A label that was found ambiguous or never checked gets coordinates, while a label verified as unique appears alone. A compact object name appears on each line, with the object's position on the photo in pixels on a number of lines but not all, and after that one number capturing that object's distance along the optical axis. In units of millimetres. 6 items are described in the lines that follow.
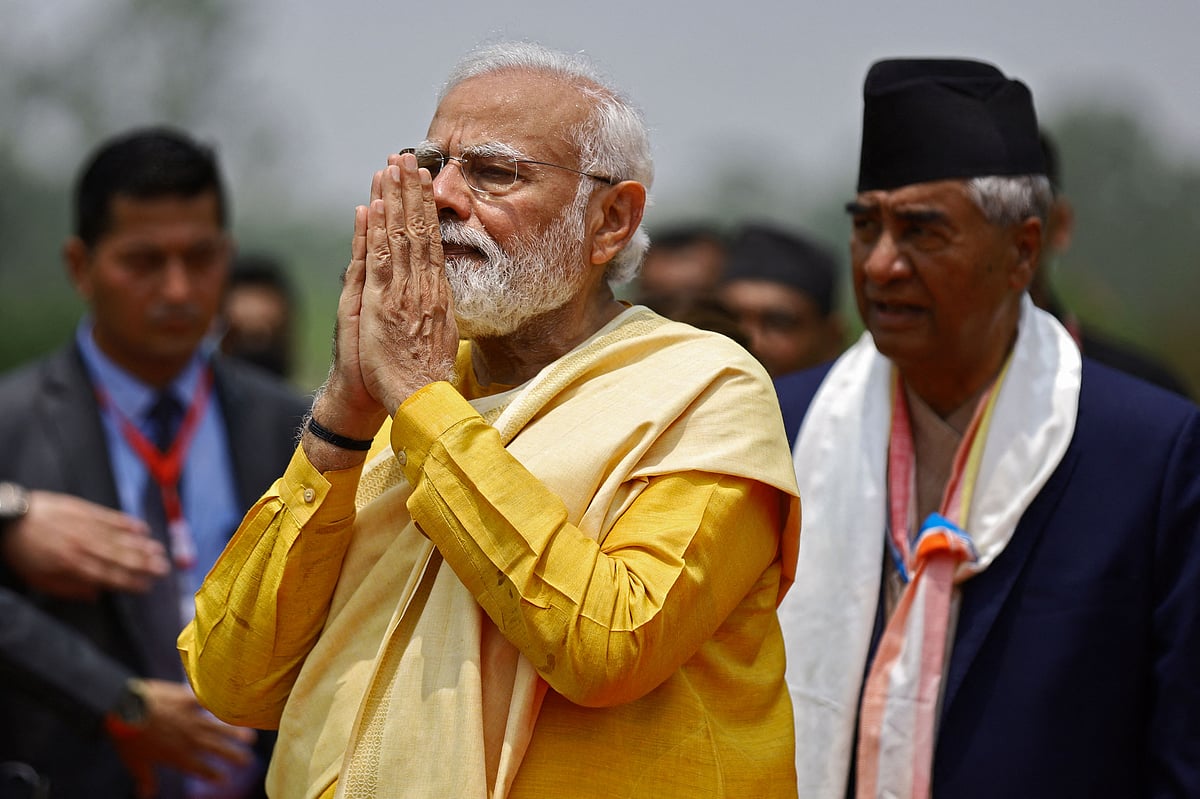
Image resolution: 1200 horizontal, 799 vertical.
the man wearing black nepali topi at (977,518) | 6492
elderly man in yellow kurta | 4734
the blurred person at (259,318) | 14898
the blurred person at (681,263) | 13898
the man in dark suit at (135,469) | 8852
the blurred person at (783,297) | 12547
